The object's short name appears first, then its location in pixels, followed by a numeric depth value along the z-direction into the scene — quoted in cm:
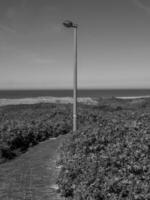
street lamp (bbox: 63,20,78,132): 1117
